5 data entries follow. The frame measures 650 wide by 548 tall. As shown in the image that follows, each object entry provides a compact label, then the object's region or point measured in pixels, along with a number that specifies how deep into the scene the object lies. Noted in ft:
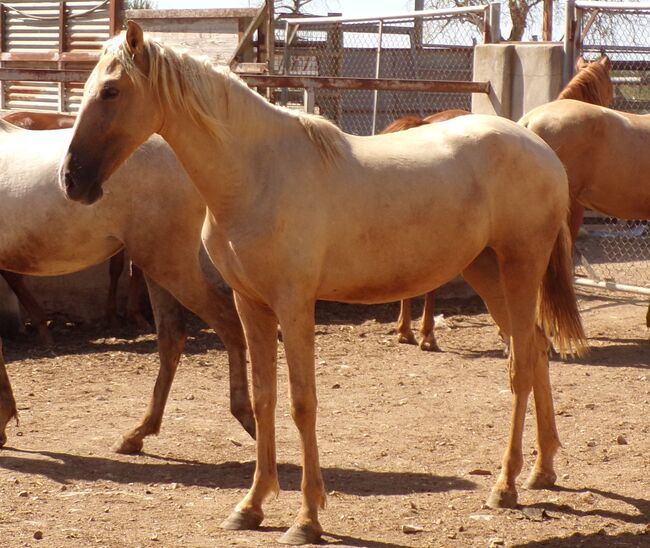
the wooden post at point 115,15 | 44.93
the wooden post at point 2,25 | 51.93
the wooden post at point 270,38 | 37.12
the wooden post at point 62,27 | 47.55
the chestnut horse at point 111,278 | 26.96
